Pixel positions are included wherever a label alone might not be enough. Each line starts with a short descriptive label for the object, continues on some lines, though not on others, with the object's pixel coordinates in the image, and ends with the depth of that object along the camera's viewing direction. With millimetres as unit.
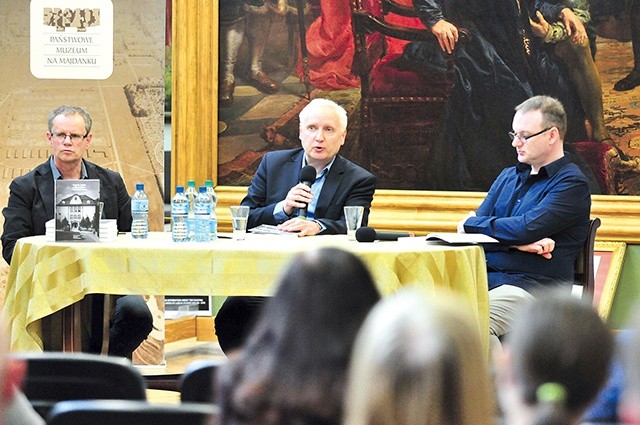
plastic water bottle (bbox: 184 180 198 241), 8584
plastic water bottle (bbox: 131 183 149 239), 8603
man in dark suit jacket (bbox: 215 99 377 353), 9346
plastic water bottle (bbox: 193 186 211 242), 8502
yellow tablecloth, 7954
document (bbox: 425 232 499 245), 8395
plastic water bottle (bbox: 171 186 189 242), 8540
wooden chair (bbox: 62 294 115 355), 8439
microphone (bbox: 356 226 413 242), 8439
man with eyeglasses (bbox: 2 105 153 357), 9157
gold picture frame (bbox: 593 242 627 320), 12369
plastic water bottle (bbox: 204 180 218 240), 8571
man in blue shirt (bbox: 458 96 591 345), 9006
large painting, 12577
